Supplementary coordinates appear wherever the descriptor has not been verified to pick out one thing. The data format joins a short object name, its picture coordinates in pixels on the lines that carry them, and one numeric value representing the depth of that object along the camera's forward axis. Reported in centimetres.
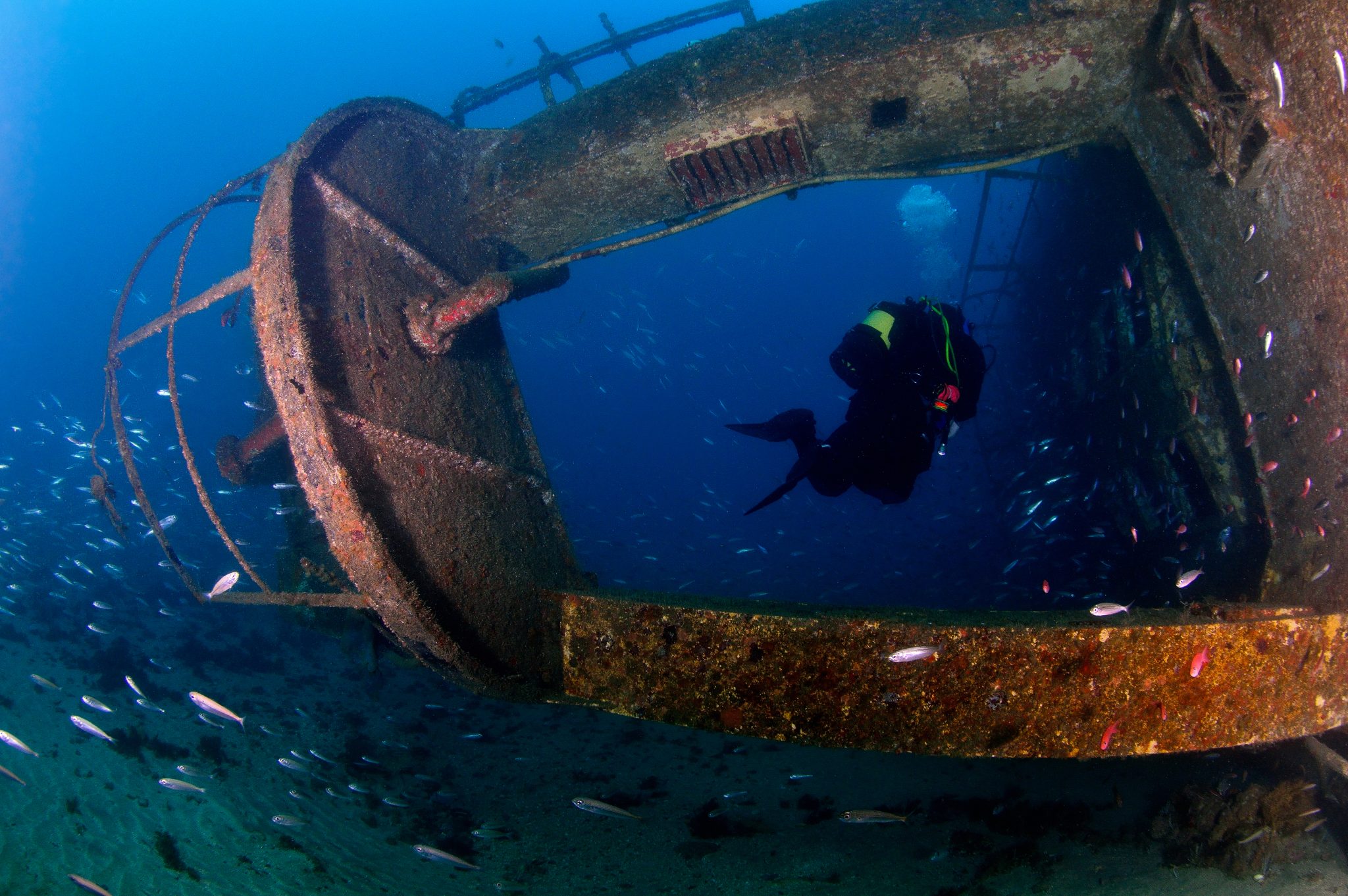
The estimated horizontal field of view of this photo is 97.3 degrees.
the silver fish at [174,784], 494
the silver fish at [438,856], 464
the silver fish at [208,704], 454
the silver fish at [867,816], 358
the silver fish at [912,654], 256
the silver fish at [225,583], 452
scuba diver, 447
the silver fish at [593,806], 404
